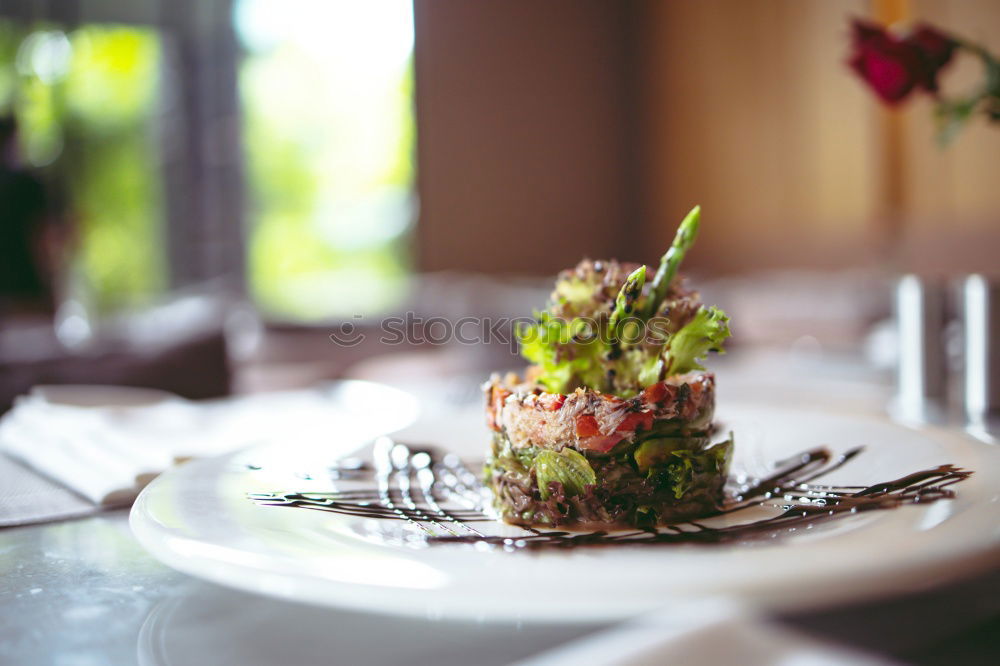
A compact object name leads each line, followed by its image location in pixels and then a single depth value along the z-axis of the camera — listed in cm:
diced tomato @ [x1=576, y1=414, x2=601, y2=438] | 42
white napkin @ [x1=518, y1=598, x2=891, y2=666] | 30
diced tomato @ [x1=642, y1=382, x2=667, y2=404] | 42
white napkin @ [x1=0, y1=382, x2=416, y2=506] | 49
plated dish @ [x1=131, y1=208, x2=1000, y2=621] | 32
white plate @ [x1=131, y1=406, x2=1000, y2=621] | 32
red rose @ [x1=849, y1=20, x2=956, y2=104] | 60
